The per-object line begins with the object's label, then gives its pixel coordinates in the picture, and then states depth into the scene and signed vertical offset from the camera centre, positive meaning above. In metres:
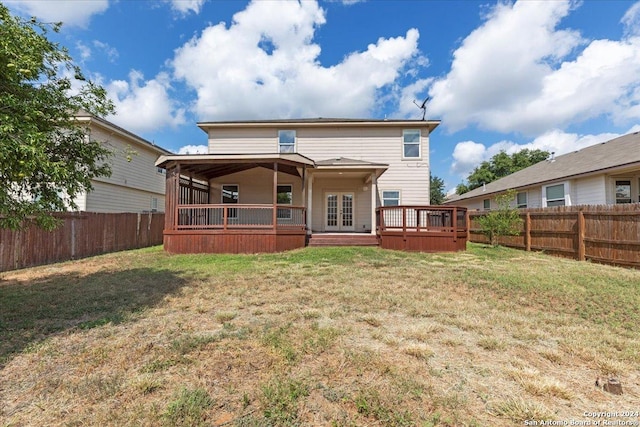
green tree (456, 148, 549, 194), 38.41 +7.43
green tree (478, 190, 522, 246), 11.21 +0.00
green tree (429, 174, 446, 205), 50.63 +5.78
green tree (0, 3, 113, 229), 3.33 +1.37
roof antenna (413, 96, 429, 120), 14.85 +5.84
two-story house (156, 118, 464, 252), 13.99 +2.36
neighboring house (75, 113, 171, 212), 13.30 +2.27
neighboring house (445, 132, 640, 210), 11.26 +1.76
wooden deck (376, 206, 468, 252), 10.64 -0.35
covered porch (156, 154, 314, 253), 10.48 +0.11
